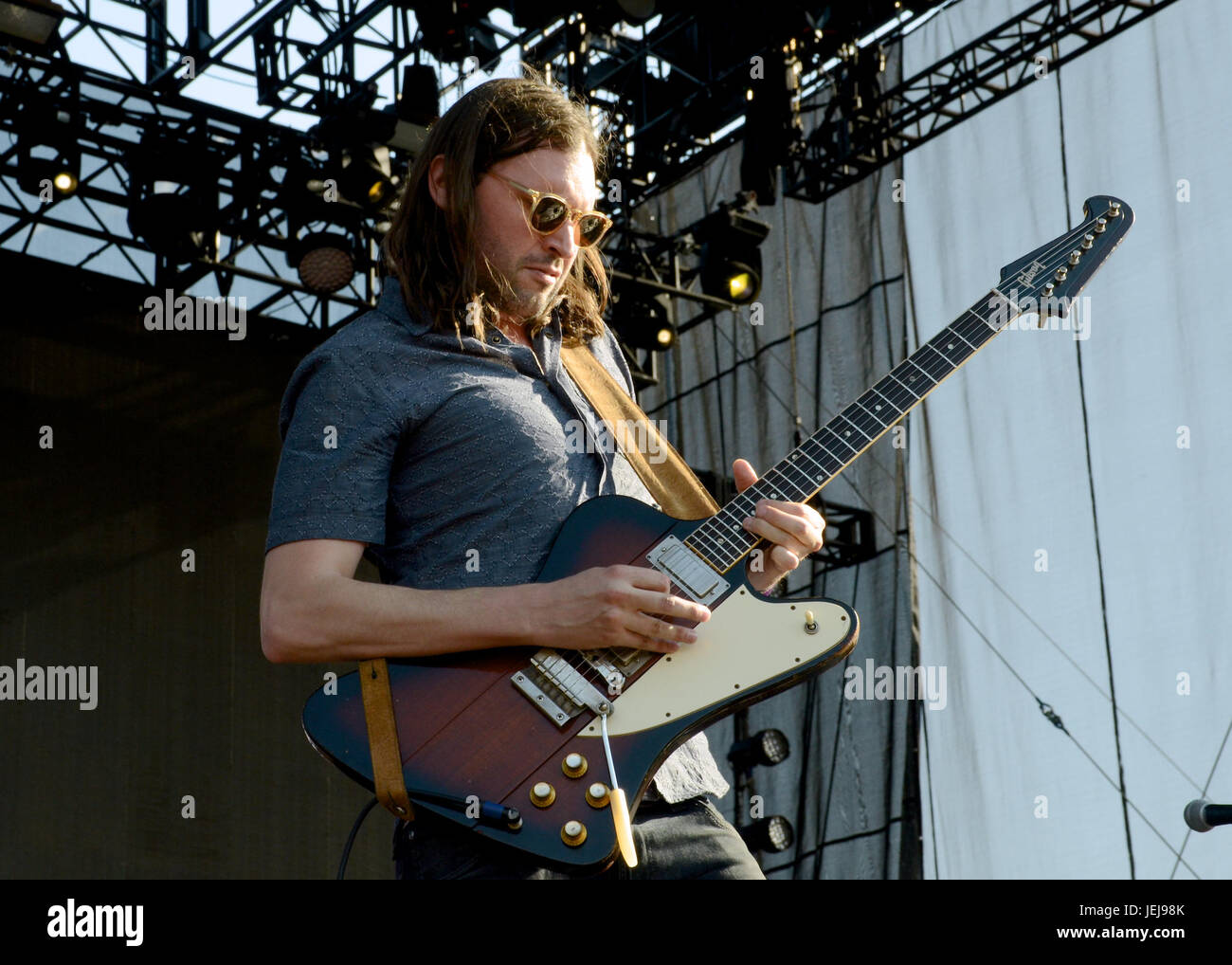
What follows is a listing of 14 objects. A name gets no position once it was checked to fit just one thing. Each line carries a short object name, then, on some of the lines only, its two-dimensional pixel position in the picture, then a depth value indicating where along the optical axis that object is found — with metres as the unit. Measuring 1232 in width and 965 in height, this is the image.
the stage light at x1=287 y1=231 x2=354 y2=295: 7.74
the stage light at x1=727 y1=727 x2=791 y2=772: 7.70
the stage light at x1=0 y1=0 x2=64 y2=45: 6.70
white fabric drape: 6.30
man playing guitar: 1.65
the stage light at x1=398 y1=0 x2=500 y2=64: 6.93
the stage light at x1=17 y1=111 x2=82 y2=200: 7.49
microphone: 1.83
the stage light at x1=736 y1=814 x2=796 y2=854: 7.46
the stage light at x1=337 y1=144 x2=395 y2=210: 7.29
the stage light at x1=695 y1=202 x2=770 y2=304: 7.79
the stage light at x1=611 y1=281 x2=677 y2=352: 8.09
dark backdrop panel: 7.93
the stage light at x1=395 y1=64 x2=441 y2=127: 7.31
